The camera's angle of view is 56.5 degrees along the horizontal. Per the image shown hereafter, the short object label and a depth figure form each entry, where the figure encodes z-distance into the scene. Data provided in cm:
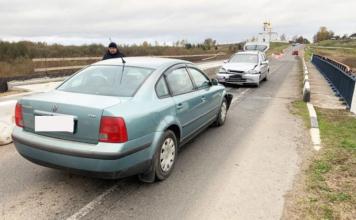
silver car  1402
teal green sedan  361
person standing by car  816
